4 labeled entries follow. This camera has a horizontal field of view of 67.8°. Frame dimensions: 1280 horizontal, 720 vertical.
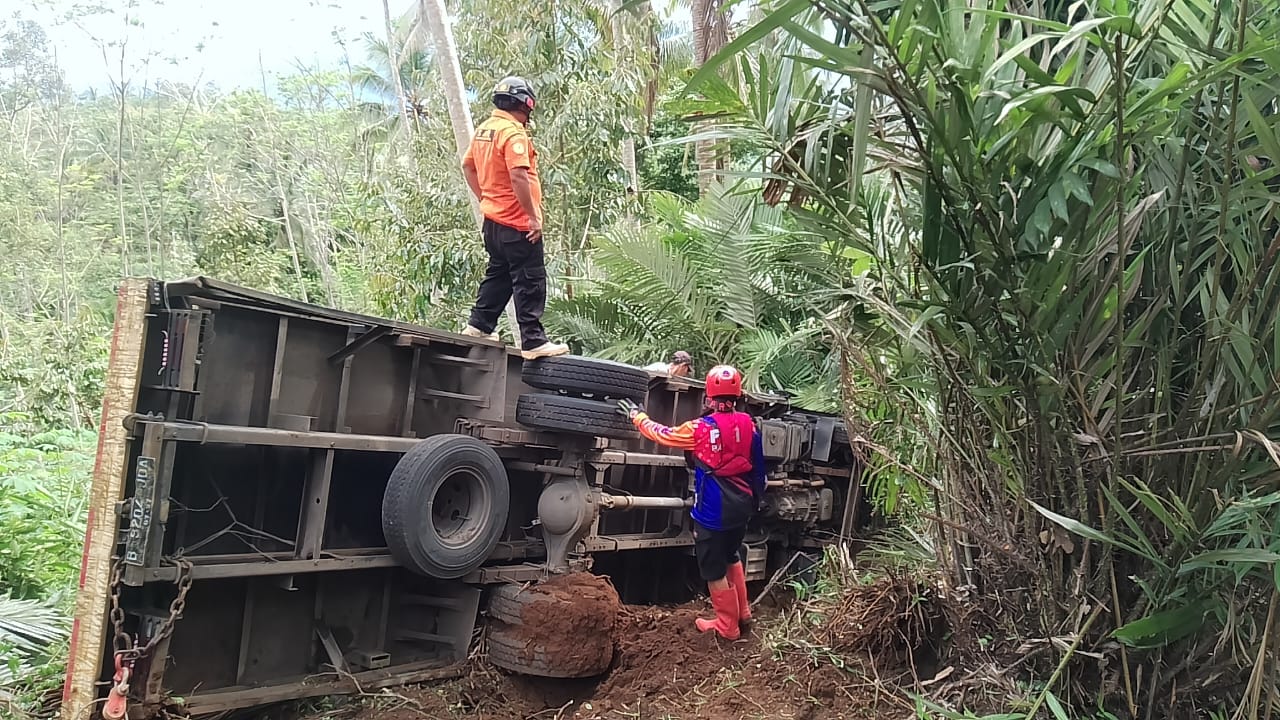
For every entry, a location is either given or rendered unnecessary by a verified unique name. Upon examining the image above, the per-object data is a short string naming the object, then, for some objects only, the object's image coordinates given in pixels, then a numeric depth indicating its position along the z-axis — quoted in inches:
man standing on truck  222.7
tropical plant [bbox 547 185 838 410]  410.6
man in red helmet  240.2
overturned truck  161.5
